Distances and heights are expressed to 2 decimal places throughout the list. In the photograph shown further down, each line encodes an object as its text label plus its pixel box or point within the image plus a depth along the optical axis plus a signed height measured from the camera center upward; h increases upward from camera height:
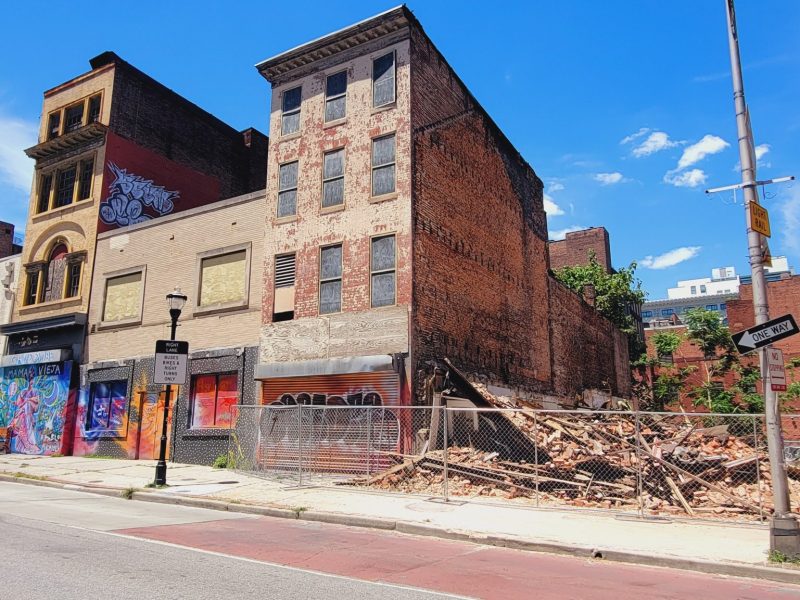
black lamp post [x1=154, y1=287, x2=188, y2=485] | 15.40 +2.54
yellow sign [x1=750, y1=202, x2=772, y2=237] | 9.23 +2.98
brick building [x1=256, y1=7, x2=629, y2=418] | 18.27 +6.00
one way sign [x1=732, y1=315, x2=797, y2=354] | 8.60 +1.26
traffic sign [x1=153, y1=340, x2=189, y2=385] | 15.88 +1.36
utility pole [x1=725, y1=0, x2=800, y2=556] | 8.15 +1.54
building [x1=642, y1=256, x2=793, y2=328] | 134.38 +28.31
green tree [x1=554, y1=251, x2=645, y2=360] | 41.84 +8.85
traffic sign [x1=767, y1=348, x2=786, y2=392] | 8.74 +0.75
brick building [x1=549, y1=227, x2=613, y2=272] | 62.38 +17.25
